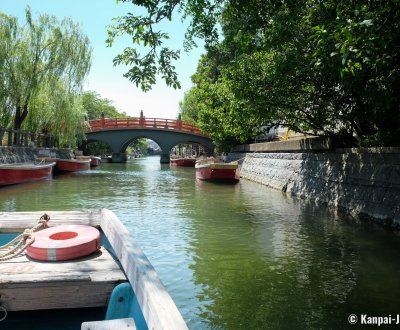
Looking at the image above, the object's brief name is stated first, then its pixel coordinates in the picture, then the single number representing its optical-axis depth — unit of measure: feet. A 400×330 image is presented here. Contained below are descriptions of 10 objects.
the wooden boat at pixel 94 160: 110.85
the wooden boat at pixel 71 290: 11.30
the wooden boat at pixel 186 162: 145.07
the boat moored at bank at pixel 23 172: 57.06
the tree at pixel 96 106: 192.09
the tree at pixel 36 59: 69.26
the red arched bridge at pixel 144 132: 156.35
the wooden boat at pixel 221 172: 71.10
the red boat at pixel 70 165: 89.51
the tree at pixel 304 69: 17.59
